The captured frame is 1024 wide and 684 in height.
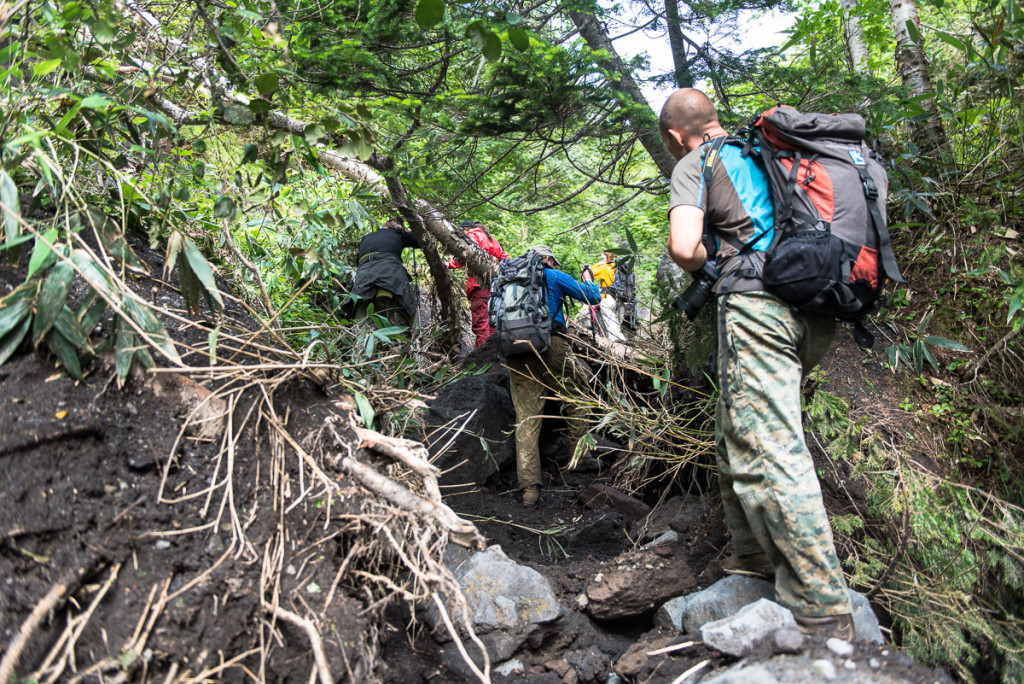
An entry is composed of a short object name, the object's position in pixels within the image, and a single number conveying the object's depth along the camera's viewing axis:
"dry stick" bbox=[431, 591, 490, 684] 1.92
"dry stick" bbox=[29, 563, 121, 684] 1.66
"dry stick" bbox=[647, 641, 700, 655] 2.57
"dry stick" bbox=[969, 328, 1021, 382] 3.72
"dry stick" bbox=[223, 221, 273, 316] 2.60
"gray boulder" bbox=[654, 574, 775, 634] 2.72
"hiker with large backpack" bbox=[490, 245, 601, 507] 5.36
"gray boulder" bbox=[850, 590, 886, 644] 2.57
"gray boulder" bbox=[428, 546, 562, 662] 2.91
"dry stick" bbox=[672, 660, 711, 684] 2.37
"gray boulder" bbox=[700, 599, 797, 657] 2.33
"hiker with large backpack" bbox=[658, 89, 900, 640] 2.39
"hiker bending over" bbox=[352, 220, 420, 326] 5.92
